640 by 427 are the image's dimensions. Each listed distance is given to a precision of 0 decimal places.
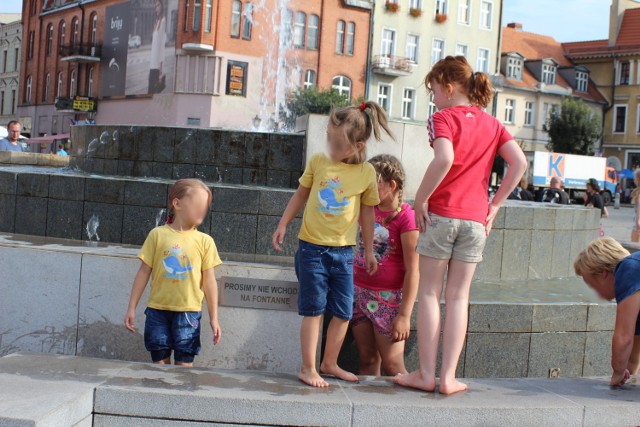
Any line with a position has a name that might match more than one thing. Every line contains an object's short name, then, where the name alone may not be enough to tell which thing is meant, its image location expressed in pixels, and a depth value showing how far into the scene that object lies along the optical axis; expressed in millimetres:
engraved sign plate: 5195
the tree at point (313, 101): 44188
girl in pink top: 4781
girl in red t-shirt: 4270
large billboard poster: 44781
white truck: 47875
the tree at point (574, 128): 58594
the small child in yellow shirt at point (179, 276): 4570
